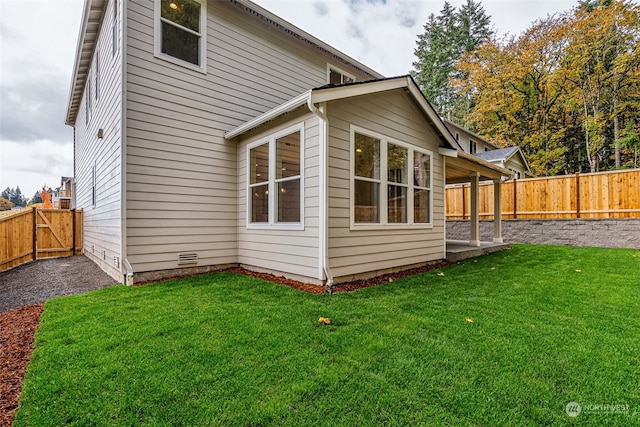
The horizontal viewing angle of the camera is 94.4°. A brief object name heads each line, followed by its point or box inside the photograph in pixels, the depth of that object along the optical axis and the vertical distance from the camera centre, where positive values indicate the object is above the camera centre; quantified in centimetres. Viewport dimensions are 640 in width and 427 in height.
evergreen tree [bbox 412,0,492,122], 2569 +1478
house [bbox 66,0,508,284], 478 +111
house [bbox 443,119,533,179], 1695 +386
